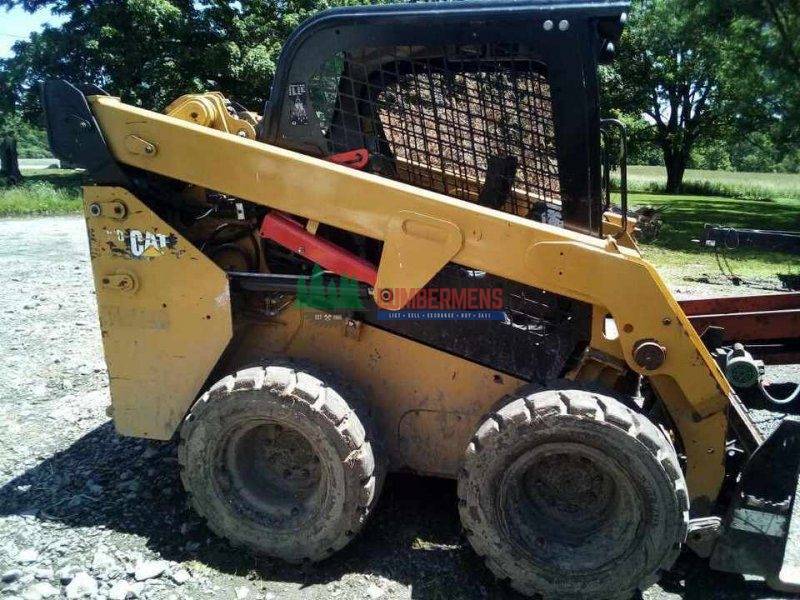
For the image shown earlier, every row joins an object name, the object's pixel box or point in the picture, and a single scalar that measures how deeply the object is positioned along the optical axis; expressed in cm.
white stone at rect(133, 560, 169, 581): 286
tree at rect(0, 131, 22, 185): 2712
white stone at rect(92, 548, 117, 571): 290
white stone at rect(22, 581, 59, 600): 273
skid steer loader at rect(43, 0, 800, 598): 269
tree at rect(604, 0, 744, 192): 2105
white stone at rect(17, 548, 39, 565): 294
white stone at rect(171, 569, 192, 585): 284
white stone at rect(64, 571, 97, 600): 275
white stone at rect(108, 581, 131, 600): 274
